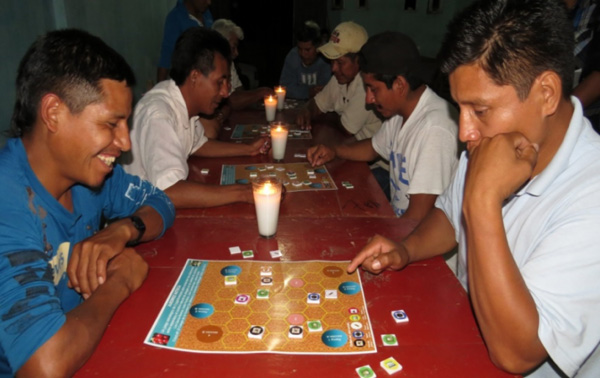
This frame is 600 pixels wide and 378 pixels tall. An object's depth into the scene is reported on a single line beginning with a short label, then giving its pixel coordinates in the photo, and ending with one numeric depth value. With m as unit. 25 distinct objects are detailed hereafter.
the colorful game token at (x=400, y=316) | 1.18
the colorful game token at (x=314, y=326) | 1.13
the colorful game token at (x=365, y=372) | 1.00
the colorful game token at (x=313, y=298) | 1.24
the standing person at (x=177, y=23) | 4.47
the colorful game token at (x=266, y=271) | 1.38
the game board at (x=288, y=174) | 2.22
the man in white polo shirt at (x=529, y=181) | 1.03
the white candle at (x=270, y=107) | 3.48
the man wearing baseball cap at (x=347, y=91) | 3.53
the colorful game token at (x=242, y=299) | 1.24
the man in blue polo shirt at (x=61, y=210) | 1.00
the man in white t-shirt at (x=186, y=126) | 2.00
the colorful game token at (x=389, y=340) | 1.10
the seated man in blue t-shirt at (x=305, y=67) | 4.71
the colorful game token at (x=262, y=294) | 1.26
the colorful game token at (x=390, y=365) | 1.01
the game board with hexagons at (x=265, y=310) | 1.08
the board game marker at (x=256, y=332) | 1.11
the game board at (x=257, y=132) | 3.15
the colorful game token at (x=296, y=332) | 1.11
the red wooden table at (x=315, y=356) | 1.01
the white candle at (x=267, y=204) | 1.62
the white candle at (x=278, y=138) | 2.56
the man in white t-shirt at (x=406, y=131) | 2.14
